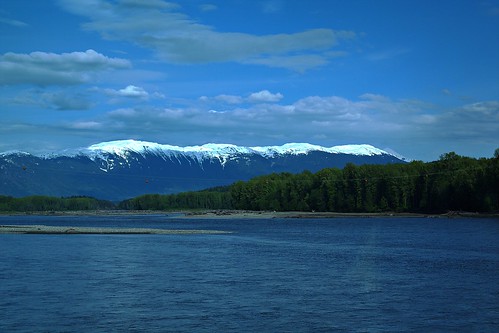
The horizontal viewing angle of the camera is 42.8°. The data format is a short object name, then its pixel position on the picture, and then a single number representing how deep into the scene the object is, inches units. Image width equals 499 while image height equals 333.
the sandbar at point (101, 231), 4642.0
